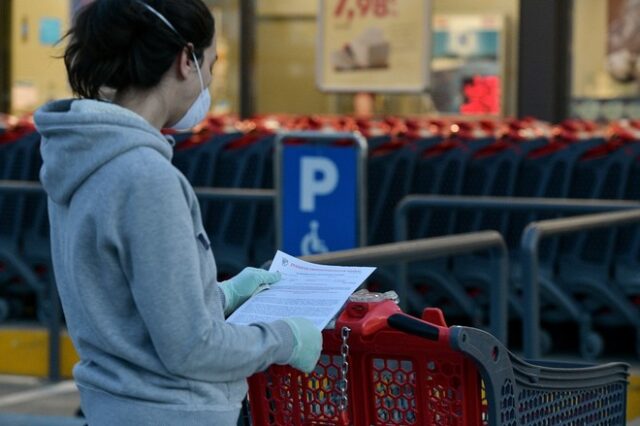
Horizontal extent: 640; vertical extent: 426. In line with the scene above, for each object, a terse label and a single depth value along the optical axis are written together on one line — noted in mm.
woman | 4098
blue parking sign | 10924
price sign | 17538
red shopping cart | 4365
